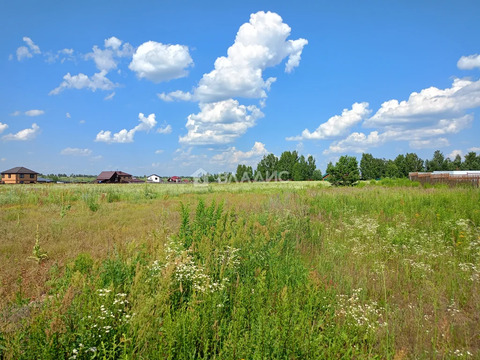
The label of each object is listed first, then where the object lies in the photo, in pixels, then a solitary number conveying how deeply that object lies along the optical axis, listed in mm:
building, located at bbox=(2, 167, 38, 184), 76125
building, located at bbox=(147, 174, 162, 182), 120250
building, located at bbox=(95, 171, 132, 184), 89475
